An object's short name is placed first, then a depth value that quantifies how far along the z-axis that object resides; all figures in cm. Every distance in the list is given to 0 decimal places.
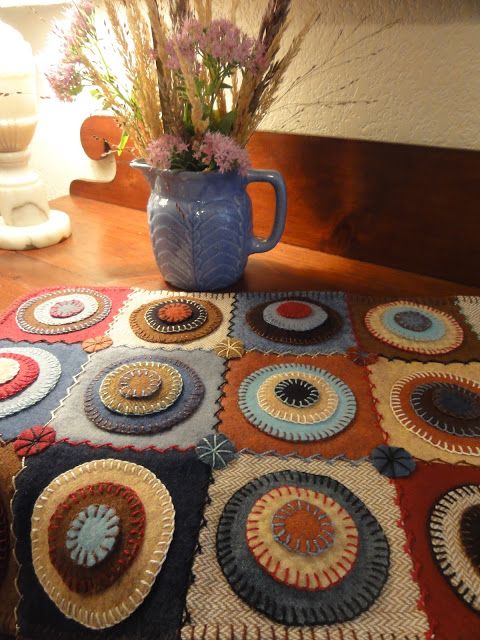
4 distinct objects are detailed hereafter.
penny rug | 33
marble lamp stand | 78
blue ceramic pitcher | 65
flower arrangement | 56
